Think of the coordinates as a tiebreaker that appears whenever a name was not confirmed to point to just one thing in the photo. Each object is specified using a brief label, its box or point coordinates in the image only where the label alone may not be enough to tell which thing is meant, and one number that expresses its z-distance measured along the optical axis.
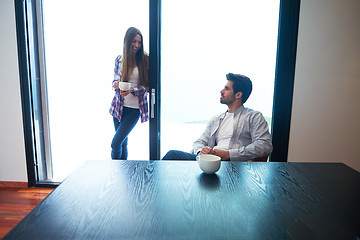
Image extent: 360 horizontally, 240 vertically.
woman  2.42
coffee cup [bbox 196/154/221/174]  1.09
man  1.77
